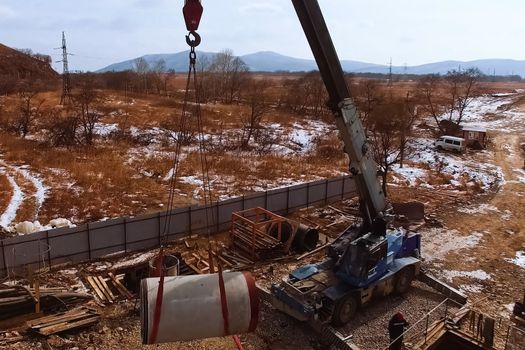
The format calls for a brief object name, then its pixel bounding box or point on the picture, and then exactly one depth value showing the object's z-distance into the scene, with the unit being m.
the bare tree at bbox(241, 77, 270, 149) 39.09
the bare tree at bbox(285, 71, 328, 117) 60.58
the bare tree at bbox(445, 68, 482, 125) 57.25
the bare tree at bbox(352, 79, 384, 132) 44.25
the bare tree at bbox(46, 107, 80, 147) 34.97
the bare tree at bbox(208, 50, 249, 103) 76.44
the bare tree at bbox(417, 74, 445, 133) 62.39
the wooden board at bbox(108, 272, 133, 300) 13.60
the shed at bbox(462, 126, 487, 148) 43.47
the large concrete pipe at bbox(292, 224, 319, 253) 17.33
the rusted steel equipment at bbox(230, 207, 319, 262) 16.70
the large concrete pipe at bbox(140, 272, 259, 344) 6.80
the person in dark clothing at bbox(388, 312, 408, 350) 10.63
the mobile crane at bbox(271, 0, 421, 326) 11.12
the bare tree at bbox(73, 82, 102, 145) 36.01
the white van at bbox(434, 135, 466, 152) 40.22
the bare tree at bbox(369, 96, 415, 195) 30.85
